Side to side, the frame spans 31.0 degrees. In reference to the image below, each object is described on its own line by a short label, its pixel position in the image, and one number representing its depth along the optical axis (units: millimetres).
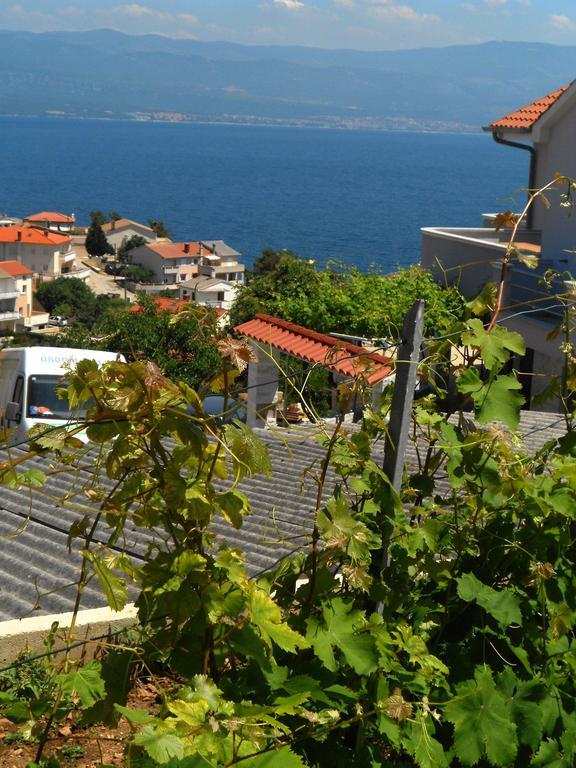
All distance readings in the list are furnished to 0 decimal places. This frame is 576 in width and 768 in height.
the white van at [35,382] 14836
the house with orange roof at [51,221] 150000
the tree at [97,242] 145375
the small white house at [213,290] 104938
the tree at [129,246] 139375
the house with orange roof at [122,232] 147125
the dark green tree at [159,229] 156700
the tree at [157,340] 30639
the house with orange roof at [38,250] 126000
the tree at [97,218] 146075
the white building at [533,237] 14117
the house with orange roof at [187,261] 128875
